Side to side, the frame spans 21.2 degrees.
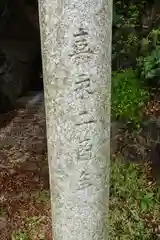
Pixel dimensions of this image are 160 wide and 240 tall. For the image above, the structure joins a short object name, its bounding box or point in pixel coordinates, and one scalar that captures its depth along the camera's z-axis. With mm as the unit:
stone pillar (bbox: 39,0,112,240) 1613
